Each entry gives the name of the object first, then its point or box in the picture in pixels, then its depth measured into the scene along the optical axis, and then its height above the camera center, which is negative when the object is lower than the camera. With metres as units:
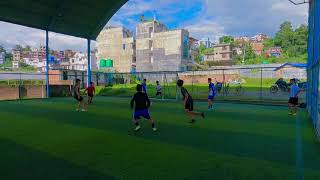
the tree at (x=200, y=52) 56.03 +9.97
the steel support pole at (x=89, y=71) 21.99 +1.51
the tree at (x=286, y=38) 51.30 +12.86
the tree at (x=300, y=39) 49.31 +11.66
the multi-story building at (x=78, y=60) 63.38 +8.72
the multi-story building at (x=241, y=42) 65.00 +14.58
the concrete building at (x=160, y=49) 45.29 +8.51
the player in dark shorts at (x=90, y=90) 12.78 -0.40
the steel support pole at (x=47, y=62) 20.06 +2.19
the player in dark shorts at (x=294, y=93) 9.44 -0.41
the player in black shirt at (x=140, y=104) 6.15 -0.63
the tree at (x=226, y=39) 67.30 +15.82
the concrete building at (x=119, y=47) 51.82 +9.90
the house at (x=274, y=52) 52.94 +9.52
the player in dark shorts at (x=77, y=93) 10.67 -0.51
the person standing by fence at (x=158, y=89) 16.98 -0.44
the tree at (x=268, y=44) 61.62 +13.27
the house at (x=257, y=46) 74.12 +15.51
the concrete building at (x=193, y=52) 50.63 +8.85
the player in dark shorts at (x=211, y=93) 11.25 -0.50
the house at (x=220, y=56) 52.86 +8.05
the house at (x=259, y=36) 105.07 +26.68
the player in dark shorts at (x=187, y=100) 7.50 -0.62
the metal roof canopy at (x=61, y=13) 16.43 +6.42
